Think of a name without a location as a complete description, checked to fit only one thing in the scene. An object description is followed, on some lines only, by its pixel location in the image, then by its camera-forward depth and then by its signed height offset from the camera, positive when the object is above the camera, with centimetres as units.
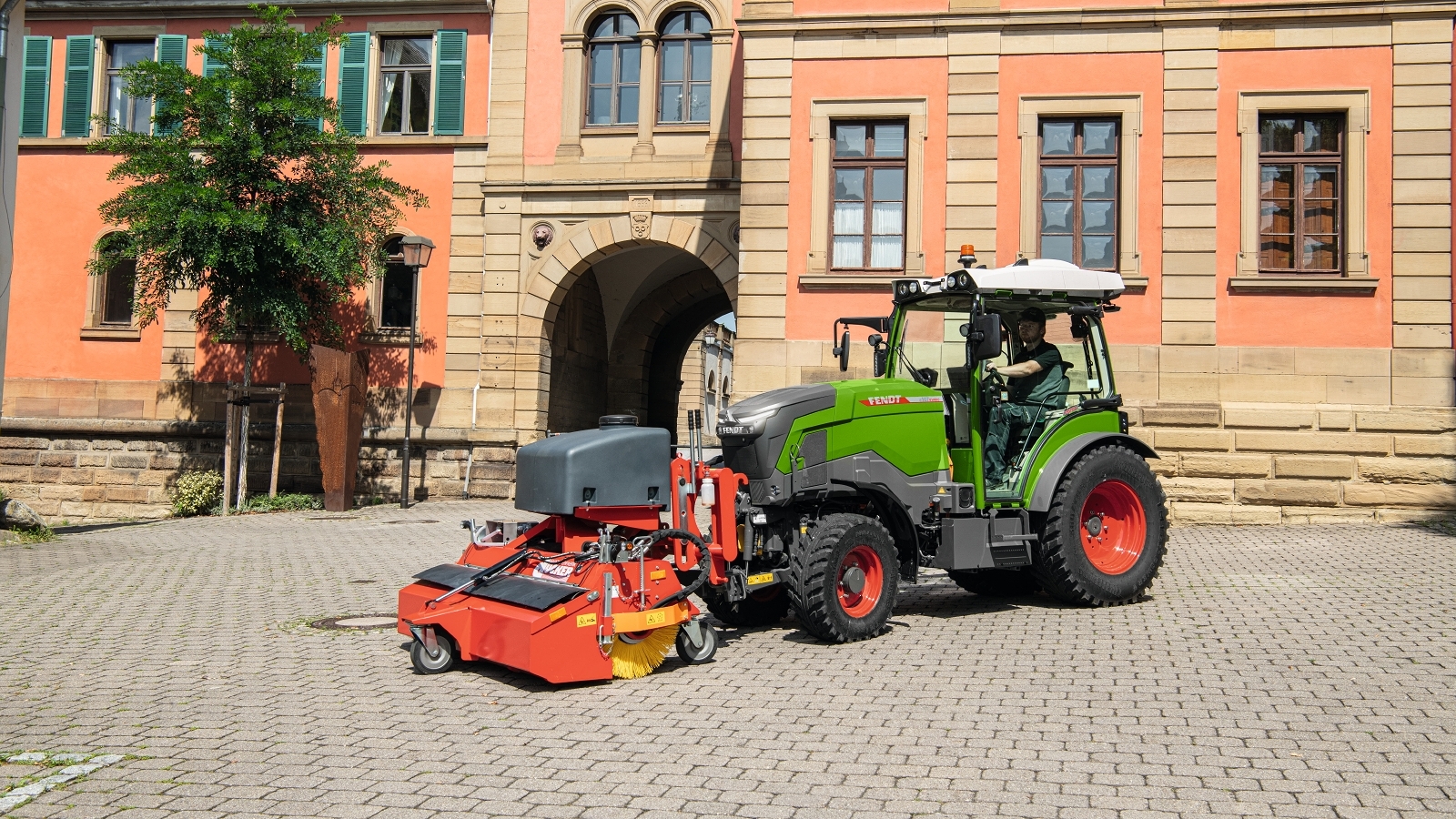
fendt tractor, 591 -33
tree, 1526 +325
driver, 779 +47
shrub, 1697 -97
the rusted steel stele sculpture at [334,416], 1634 +21
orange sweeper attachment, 561 -67
